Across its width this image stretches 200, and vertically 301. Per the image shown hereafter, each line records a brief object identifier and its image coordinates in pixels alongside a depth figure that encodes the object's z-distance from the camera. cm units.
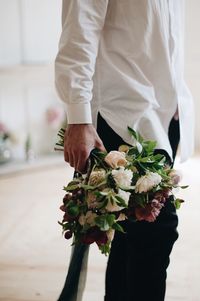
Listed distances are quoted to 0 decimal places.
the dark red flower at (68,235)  105
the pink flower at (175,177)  108
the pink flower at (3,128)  334
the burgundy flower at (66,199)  106
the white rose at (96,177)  103
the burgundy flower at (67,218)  105
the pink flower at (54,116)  349
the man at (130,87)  109
